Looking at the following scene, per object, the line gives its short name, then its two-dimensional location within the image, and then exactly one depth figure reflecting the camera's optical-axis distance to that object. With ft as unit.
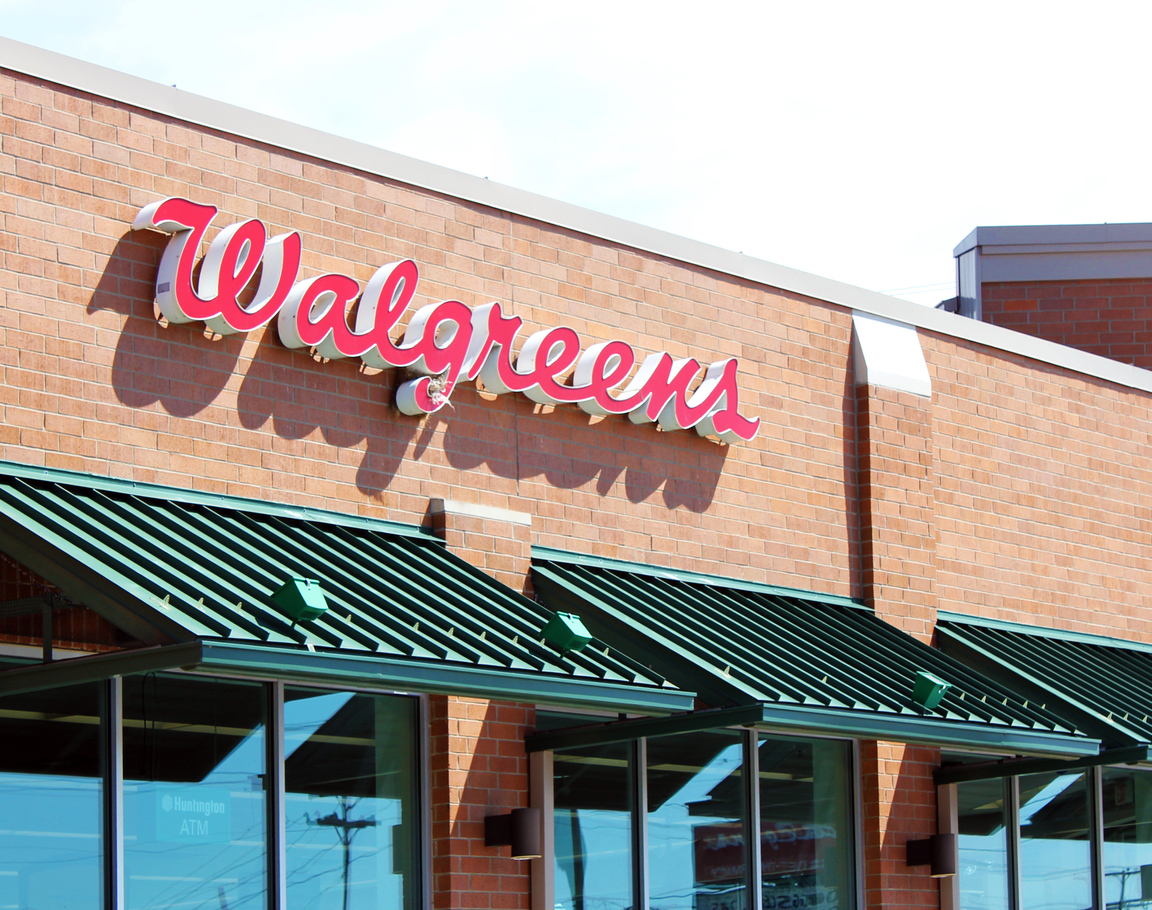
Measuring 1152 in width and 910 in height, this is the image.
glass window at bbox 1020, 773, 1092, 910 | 54.39
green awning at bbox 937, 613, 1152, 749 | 50.37
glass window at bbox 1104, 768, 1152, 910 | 56.80
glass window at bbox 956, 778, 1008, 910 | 52.95
